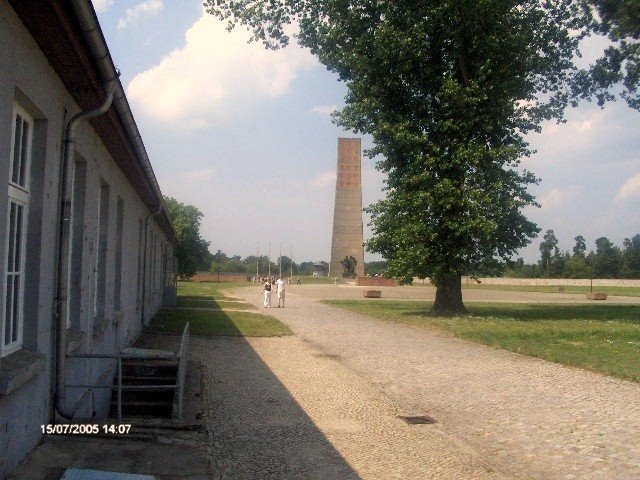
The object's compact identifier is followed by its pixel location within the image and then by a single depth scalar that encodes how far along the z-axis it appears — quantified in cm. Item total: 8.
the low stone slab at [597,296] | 4937
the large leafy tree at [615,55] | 2398
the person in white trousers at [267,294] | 3437
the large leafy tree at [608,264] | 12812
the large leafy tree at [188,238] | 8784
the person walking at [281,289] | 3450
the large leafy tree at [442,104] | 2505
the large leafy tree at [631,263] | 12456
